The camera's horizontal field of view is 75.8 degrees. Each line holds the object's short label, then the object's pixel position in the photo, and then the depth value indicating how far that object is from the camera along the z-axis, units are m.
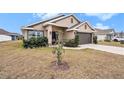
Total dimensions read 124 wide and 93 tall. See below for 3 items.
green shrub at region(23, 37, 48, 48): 5.57
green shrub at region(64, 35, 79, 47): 5.67
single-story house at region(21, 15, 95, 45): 6.08
